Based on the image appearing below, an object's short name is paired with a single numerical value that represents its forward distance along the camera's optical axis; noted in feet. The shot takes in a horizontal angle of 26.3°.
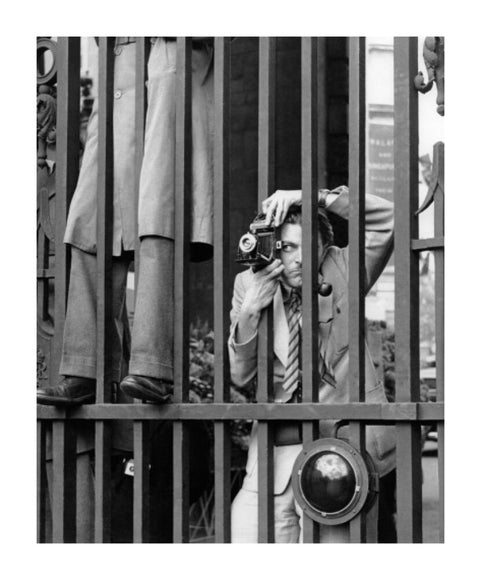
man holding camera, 11.58
